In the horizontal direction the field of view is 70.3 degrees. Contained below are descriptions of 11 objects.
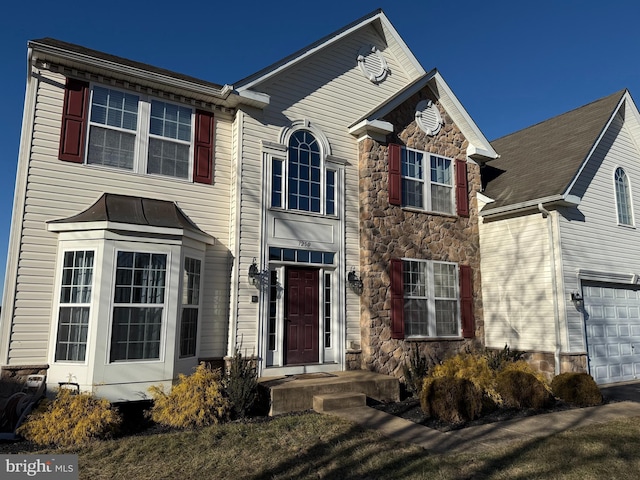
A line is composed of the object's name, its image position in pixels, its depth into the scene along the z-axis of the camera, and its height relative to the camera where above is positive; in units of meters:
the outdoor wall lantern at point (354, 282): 10.02 +0.85
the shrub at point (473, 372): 8.26 -0.96
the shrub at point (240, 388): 7.14 -1.07
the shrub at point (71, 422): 5.96 -1.37
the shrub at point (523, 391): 8.04 -1.22
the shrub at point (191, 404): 6.70 -1.25
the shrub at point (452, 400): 7.16 -1.24
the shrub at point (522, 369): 8.63 -0.90
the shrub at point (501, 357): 9.69 -0.76
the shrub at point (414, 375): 8.88 -1.05
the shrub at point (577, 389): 8.34 -1.23
